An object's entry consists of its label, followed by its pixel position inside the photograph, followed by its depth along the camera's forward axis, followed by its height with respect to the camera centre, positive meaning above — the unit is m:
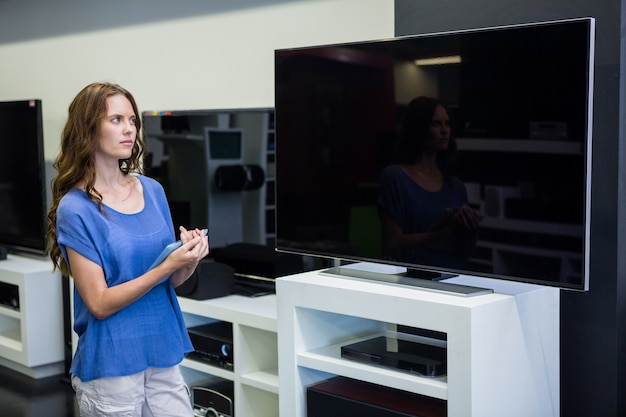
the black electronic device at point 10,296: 4.53 -0.83
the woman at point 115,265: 2.19 -0.33
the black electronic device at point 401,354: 2.48 -0.66
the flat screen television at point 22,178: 4.61 -0.22
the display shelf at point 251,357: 3.34 -0.87
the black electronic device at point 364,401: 2.54 -0.80
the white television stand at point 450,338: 2.34 -0.60
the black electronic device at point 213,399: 3.46 -1.06
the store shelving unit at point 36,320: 4.43 -0.94
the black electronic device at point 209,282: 3.59 -0.61
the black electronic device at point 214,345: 3.46 -0.84
